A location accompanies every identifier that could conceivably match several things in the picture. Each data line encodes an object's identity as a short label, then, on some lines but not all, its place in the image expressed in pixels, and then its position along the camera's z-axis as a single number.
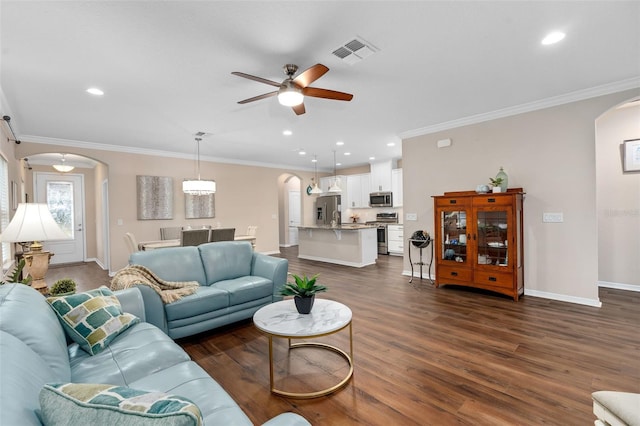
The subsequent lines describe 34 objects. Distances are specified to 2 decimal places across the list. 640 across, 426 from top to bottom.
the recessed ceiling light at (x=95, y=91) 3.27
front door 7.30
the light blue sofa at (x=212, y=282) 2.76
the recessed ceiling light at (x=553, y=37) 2.38
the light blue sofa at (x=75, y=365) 0.88
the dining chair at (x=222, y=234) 4.89
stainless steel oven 8.04
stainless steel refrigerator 9.24
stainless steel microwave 8.12
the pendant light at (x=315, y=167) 7.50
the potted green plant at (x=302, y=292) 2.33
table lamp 2.34
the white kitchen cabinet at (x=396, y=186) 7.99
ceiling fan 2.55
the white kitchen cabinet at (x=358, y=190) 8.80
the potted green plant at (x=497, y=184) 4.02
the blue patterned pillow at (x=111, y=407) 0.67
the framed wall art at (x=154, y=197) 6.26
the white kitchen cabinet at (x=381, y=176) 8.20
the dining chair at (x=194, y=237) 4.65
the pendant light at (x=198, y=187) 5.46
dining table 4.99
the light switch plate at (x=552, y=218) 3.85
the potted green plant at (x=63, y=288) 2.28
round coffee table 2.03
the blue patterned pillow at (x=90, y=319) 1.77
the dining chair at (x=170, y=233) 6.47
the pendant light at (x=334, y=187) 7.39
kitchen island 6.42
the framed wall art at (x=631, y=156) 4.16
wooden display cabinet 3.92
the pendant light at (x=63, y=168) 6.61
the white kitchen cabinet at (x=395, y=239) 7.74
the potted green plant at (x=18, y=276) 2.23
